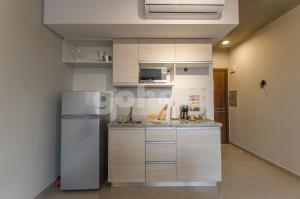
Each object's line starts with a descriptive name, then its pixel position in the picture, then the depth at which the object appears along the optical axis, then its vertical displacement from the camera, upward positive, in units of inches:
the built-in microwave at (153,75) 119.3 +17.9
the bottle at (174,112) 132.7 -6.0
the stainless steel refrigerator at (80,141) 103.3 -20.5
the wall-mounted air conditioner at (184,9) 89.0 +45.3
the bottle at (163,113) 129.7 -7.0
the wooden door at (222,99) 210.2 +4.9
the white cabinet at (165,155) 106.9 -29.1
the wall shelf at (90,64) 123.2 +26.1
